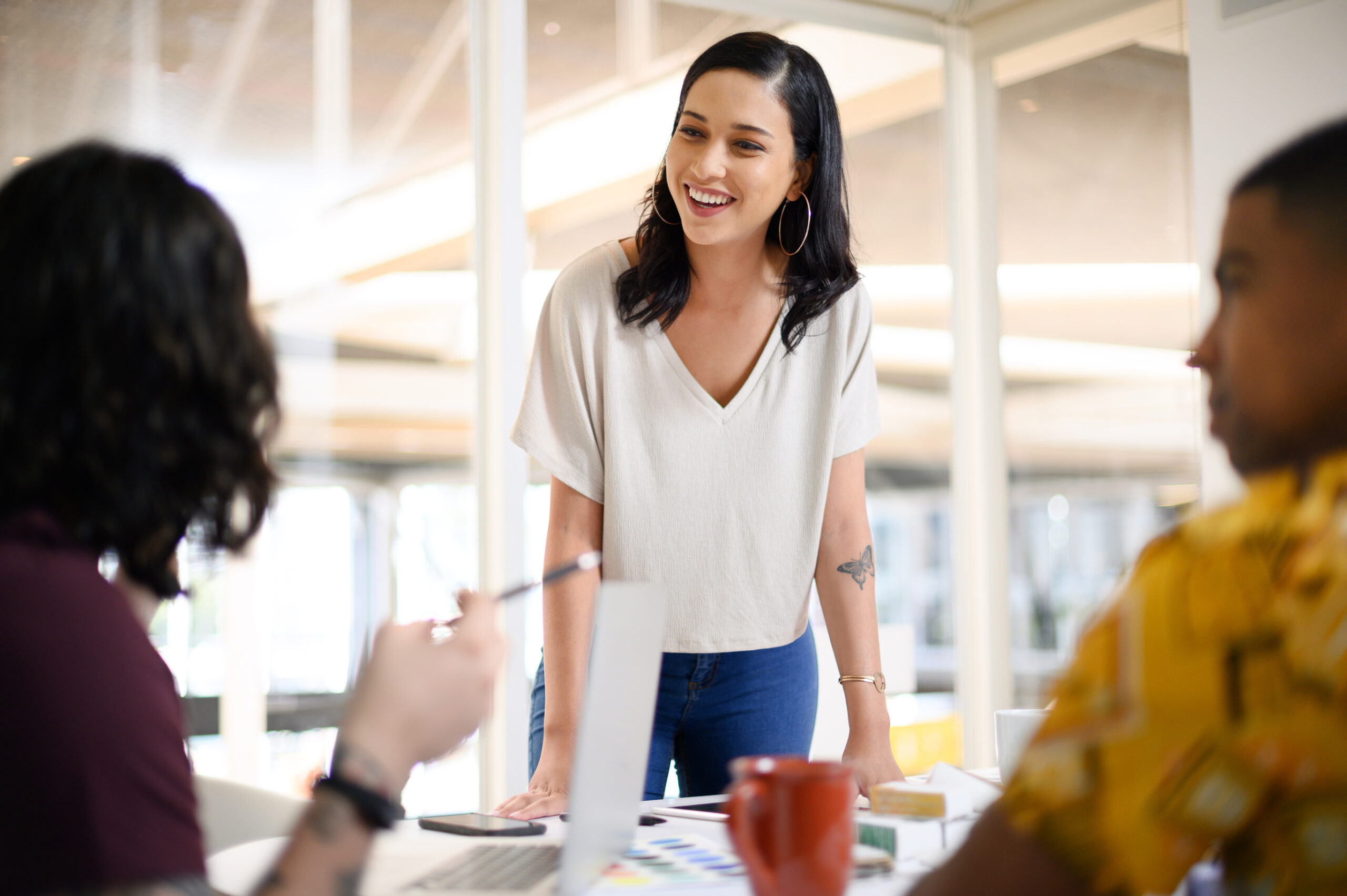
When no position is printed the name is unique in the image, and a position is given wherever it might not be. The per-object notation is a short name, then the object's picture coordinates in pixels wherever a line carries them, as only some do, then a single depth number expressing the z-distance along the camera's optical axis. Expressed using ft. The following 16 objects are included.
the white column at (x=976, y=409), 13.94
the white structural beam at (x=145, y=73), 9.78
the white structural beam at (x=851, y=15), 12.68
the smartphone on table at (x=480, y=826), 3.93
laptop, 2.99
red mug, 2.74
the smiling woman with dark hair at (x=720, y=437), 5.55
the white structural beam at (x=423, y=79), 11.03
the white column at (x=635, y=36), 12.02
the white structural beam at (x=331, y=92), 10.71
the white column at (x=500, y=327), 11.14
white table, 3.20
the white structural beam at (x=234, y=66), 10.12
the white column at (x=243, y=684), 10.14
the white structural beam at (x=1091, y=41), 12.28
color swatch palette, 3.28
